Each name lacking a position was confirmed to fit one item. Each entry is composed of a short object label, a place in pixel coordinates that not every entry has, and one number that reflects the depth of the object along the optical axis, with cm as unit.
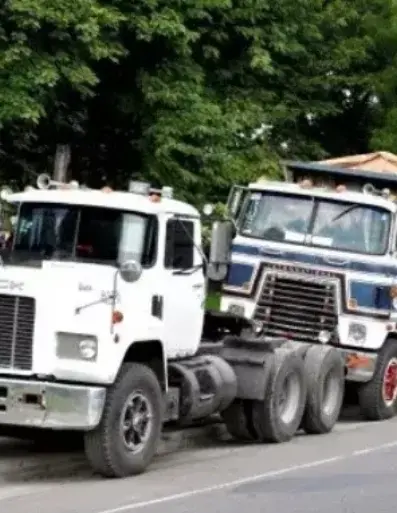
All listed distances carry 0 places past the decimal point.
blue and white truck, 1894
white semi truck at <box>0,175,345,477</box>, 1313
